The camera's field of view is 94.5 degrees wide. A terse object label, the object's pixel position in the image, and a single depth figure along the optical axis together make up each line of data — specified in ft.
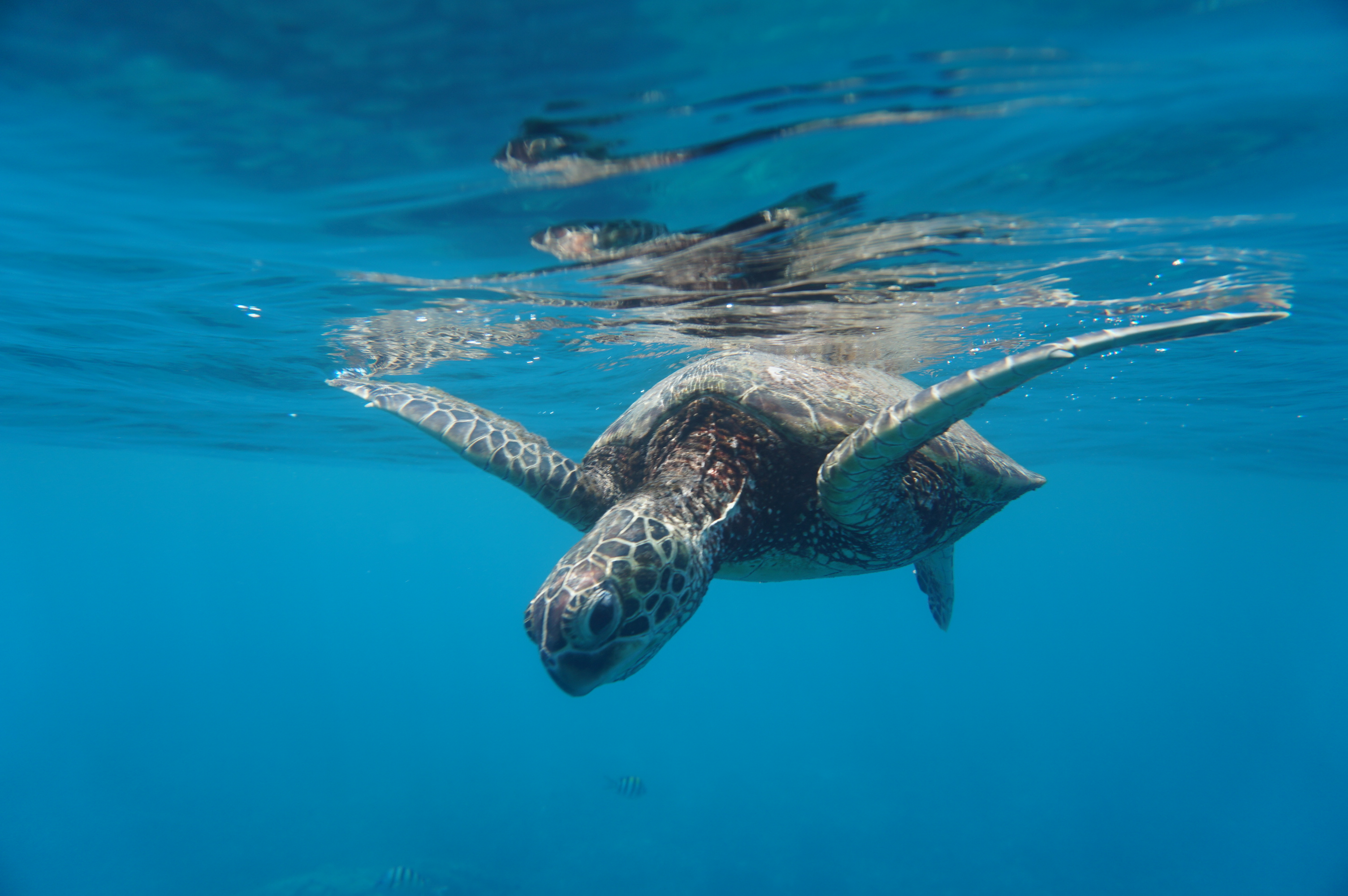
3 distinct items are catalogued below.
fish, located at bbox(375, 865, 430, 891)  41.86
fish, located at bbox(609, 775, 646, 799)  46.93
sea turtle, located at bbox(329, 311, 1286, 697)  11.03
